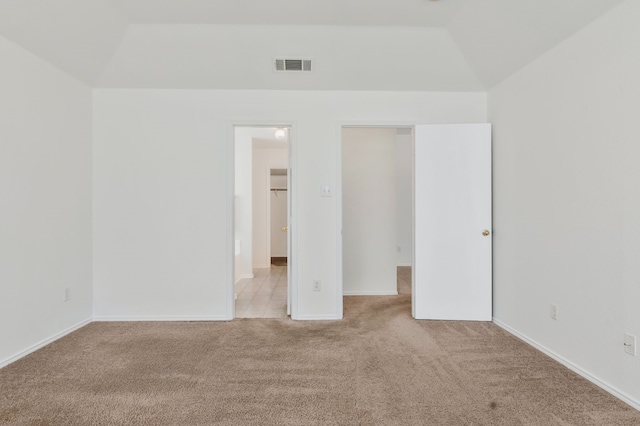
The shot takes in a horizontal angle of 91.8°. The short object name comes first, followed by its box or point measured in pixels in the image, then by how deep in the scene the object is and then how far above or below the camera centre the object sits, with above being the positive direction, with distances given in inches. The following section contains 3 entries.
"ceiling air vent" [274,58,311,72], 116.1 +56.0
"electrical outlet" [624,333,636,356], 72.0 -31.1
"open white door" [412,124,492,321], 123.1 -4.1
